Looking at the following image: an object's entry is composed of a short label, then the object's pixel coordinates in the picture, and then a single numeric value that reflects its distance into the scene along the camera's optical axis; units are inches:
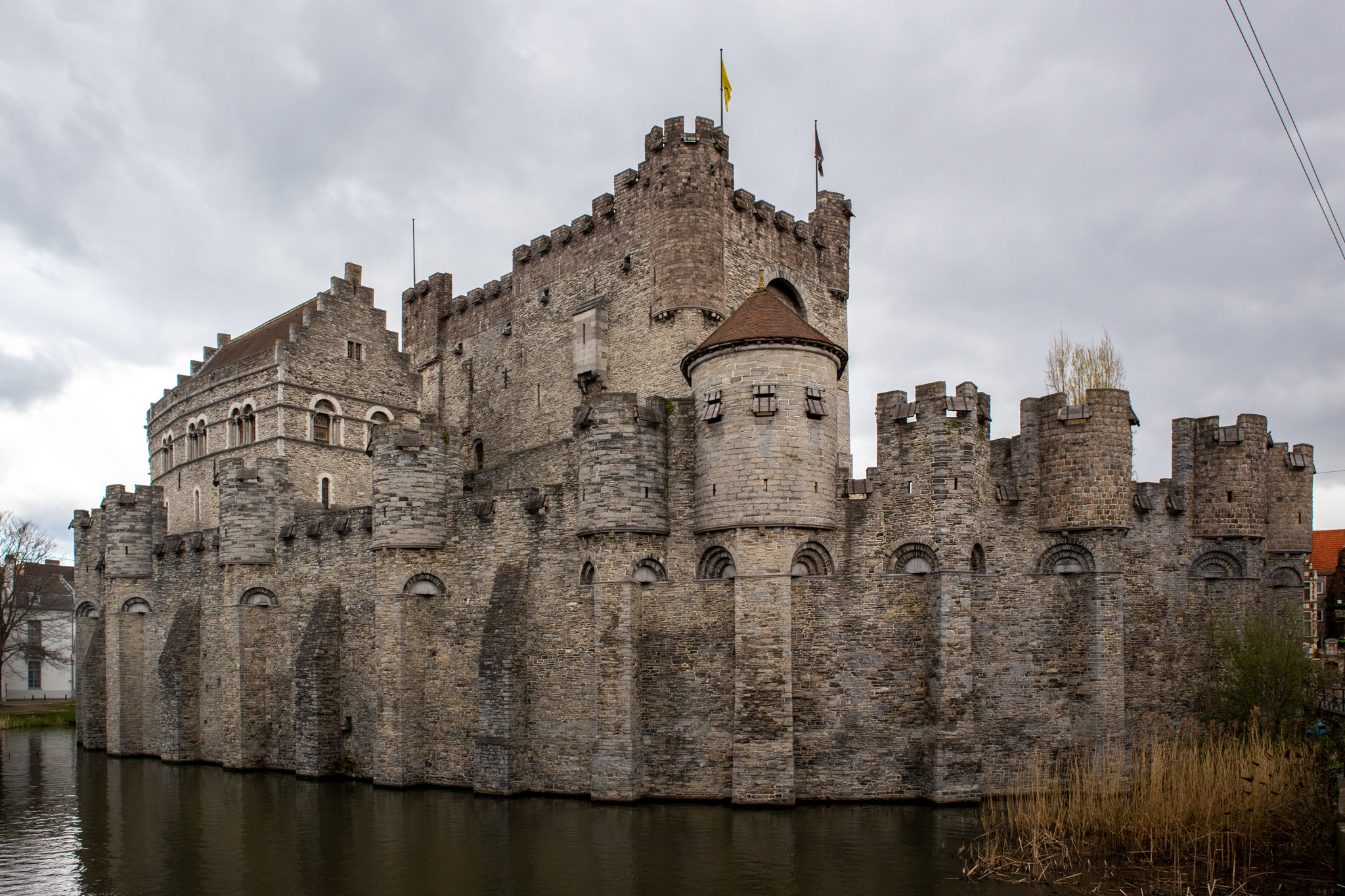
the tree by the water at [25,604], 1839.3
